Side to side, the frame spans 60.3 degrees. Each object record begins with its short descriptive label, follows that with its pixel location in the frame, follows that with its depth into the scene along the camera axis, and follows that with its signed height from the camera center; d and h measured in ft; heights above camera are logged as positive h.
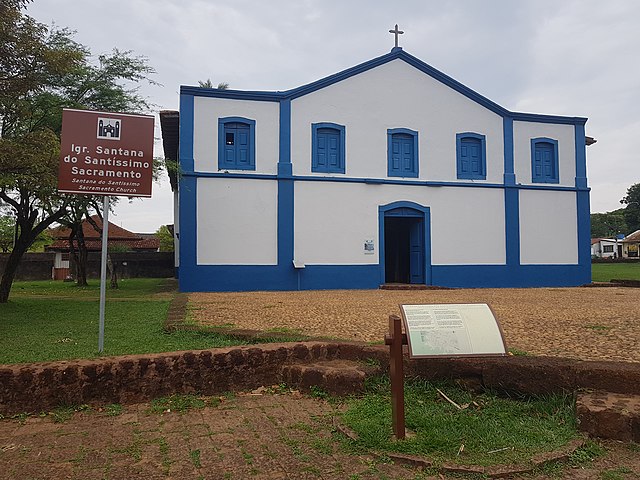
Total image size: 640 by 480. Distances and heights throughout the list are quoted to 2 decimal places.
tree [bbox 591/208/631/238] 226.58 +17.64
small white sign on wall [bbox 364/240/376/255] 56.18 +1.88
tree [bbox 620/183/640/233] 198.28 +21.56
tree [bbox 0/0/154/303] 26.61 +9.95
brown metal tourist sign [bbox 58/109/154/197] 18.28 +3.83
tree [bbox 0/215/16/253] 107.65 +6.47
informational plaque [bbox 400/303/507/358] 11.76 -1.44
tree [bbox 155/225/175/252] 129.56 +6.47
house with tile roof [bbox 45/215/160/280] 96.78 +4.64
